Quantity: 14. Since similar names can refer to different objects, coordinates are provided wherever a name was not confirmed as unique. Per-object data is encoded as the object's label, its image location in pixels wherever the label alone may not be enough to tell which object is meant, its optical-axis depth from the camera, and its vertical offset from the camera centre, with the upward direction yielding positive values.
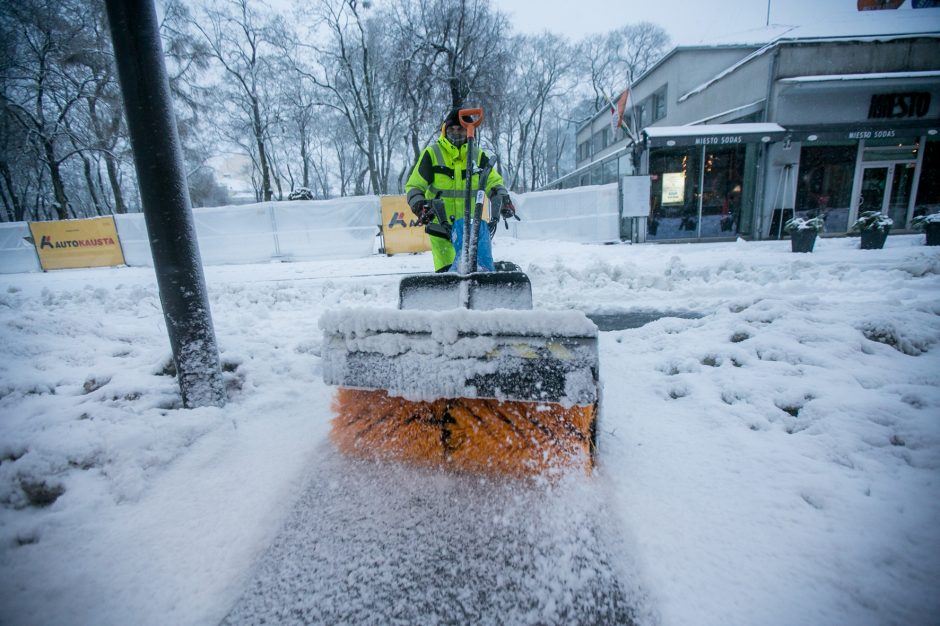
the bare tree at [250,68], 22.69 +10.39
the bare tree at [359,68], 21.88 +9.94
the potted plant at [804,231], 8.63 -0.34
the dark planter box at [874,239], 8.62 -0.58
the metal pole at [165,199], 2.04 +0.24
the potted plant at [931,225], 8.57 -0.32
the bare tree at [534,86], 32.53 +11.97
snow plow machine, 1.50 -0.61
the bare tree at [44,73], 15.93 +7.66
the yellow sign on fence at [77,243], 13.99 +0.14
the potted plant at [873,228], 8.57 -0.34
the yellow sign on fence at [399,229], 12.98 +0.12
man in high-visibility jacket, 3.37 +0.48
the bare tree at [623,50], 34.47 +14.94
